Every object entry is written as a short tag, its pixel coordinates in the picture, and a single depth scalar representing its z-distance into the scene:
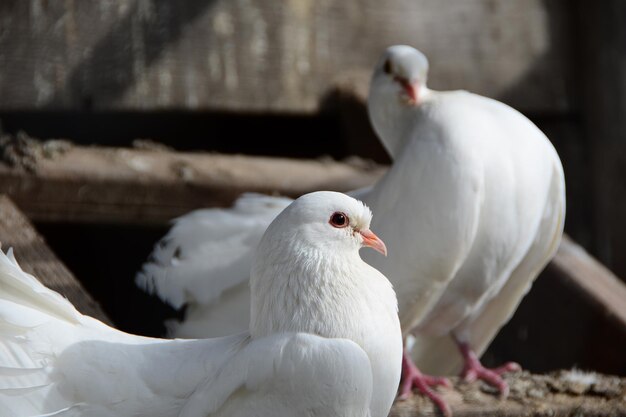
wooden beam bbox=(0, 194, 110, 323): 6.79
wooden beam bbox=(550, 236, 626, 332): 8.69
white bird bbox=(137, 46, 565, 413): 7.20
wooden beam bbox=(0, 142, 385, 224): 8.70
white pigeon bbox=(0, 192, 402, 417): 5.14
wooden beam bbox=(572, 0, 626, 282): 11.39
